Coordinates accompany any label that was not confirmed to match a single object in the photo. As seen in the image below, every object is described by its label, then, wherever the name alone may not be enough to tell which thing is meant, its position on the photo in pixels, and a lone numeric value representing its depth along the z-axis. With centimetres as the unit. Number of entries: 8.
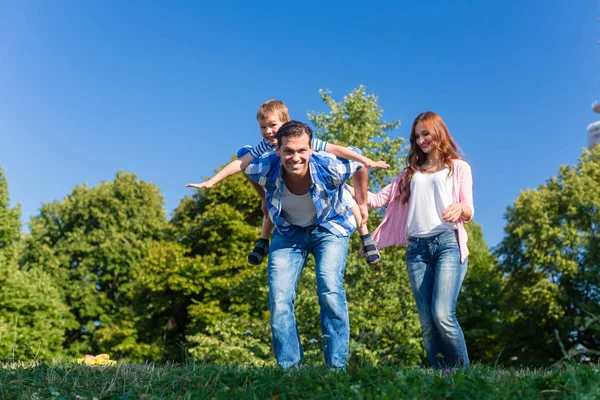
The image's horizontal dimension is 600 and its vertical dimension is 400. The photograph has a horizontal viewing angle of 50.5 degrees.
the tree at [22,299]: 2706
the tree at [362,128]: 2212
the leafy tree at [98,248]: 3097
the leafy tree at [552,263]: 2442
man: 514
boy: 573
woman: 565
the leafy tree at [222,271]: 2250
